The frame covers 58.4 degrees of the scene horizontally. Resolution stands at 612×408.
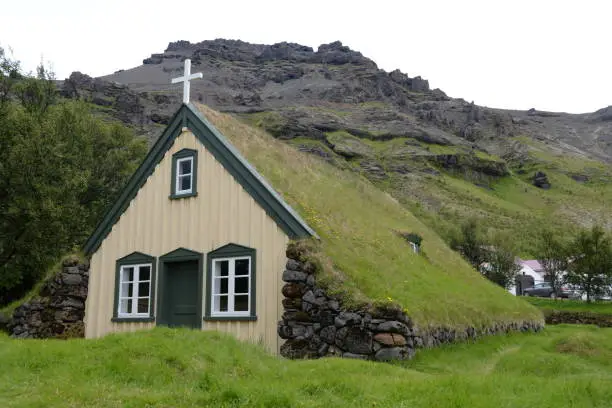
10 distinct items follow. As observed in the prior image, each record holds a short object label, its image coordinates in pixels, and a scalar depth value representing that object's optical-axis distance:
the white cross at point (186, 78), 18.23
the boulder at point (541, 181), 139.62
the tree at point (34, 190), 26.42
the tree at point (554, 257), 46.19
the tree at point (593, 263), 41.59
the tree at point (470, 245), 47.91
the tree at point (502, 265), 45.81
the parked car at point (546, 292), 52.72
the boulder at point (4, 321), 20.08
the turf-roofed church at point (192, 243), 15.10
